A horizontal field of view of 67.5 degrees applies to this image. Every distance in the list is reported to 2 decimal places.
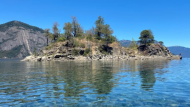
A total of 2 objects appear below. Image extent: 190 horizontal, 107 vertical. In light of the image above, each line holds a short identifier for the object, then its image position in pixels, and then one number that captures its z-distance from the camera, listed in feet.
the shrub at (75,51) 336.33
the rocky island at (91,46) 320.29
